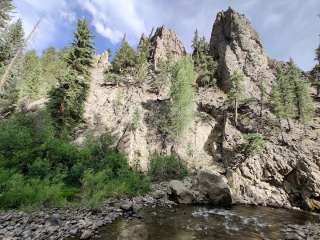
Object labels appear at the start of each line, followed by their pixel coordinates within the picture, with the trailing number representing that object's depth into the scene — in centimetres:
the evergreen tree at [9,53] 2875
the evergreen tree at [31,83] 4647
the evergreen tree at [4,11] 2655
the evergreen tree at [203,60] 6406
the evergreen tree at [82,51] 3703
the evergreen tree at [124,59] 6047
